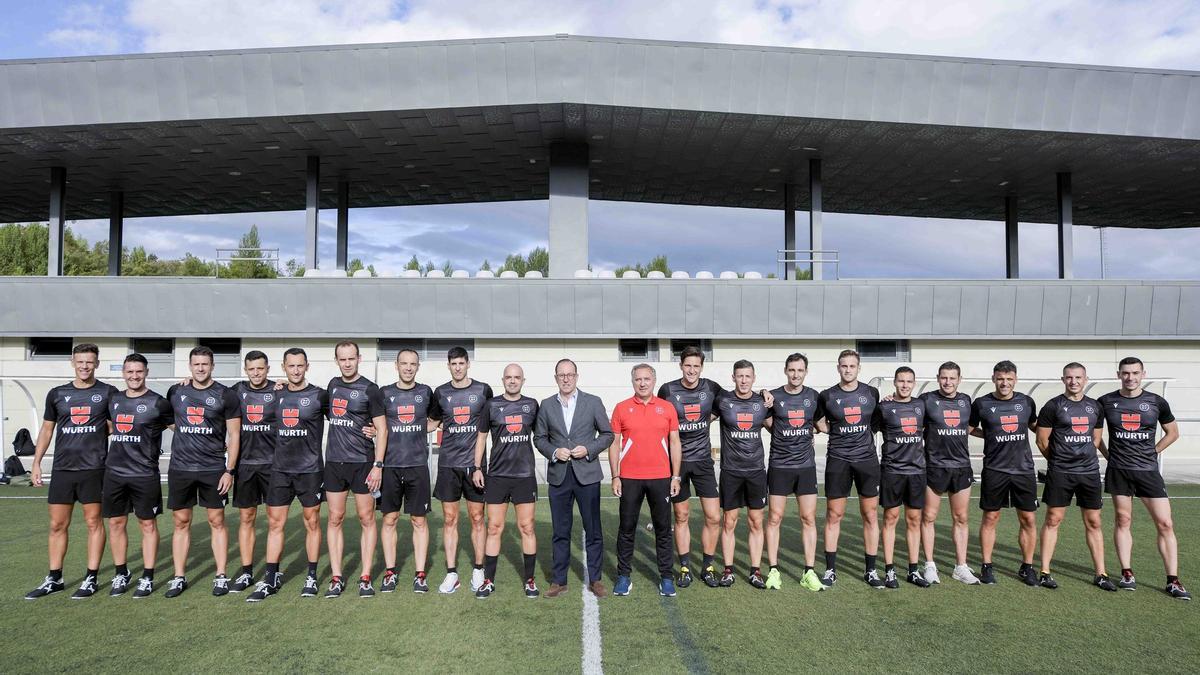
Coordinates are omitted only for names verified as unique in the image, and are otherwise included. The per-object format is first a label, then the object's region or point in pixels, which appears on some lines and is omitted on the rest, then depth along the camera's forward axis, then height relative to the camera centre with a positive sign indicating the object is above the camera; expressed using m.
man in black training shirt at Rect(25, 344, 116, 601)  6.28 -0.98
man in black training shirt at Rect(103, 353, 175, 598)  6.27 -1.09
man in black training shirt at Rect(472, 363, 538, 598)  6.38 -1.09
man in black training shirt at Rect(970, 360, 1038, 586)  6.77 -1.02
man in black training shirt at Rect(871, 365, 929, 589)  6.73 -1.02
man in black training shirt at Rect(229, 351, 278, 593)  6.37 -0.90
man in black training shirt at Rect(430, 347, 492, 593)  6.42 -0.95
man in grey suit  6.27 -0.94
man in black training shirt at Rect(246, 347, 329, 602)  6.31 -1.05
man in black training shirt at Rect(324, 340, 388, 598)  6.33 -0.90
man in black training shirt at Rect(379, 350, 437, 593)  6.42 -1.05
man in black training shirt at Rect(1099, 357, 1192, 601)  6.55 -0.90
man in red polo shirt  6.34 -1.00
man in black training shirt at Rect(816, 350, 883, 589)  6.69 -0.98
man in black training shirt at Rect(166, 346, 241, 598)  6.29 -1.00
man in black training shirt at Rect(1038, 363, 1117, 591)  6.66 -0.97
